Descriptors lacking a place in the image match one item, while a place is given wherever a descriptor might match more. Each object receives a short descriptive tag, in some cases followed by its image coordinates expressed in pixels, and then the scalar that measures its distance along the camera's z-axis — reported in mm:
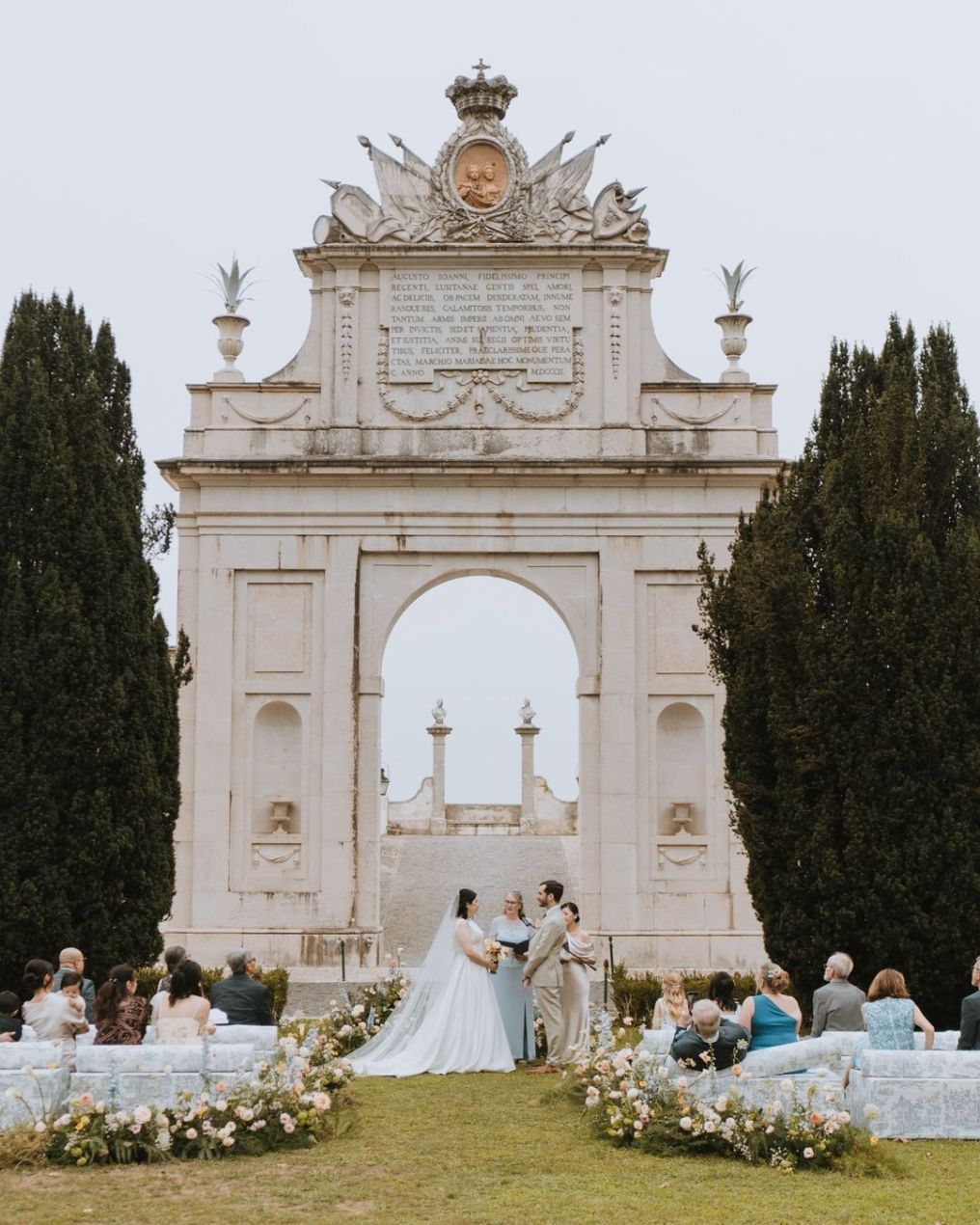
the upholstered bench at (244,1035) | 12086
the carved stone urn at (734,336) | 25984
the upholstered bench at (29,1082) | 10789
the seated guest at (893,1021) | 11820
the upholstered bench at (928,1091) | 11336
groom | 15289
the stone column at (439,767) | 38562
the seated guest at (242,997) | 13125
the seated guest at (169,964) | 12250
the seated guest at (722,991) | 12031
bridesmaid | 15359
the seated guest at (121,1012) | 11961
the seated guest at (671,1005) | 13727
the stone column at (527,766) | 37906
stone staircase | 28641
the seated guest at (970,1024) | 12023
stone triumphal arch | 24594
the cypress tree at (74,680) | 17359
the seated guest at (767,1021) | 11656
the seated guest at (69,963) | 13531
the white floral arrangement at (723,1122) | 10430
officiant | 15922
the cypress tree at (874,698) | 15727
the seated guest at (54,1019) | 12273
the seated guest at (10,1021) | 11891
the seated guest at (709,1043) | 11148
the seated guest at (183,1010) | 11578
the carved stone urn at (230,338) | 25938
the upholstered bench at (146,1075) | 10844
